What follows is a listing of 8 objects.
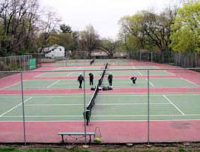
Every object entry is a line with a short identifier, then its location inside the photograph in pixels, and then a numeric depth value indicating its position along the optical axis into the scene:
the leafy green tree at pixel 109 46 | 110.50
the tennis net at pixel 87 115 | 13.12
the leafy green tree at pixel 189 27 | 41.31
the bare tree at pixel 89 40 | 107.68
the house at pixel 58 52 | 98.53
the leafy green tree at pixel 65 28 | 122.69
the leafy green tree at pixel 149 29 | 62.84
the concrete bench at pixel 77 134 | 10.67
